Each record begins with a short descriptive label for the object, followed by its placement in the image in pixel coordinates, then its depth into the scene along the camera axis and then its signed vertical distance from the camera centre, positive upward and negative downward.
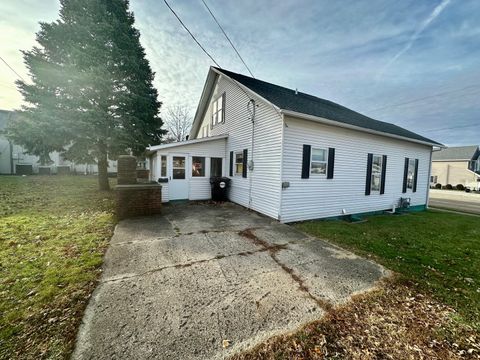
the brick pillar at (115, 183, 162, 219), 6.62 -1.27
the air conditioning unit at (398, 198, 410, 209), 10.45 -1.73
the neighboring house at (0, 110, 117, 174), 22.88 -0.24
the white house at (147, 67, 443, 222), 6.97 +0.39
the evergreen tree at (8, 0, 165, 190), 10.12 +4.06
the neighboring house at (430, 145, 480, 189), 28.75 +0.88
